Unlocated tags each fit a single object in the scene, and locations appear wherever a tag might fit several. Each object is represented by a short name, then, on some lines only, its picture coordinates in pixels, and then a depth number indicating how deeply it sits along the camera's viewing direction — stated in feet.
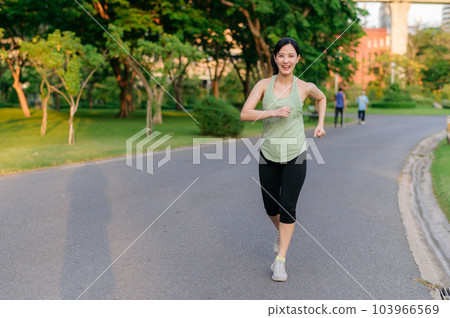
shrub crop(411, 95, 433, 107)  181.98
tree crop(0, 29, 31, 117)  110.77
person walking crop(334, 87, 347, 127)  77.67
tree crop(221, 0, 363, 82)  72.28
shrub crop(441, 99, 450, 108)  168.41
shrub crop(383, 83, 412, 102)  184.96
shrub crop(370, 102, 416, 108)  168.55
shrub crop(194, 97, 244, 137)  58.49
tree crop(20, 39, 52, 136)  50.03
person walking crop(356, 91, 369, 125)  83.56
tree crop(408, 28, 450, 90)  194.59
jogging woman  12.76
